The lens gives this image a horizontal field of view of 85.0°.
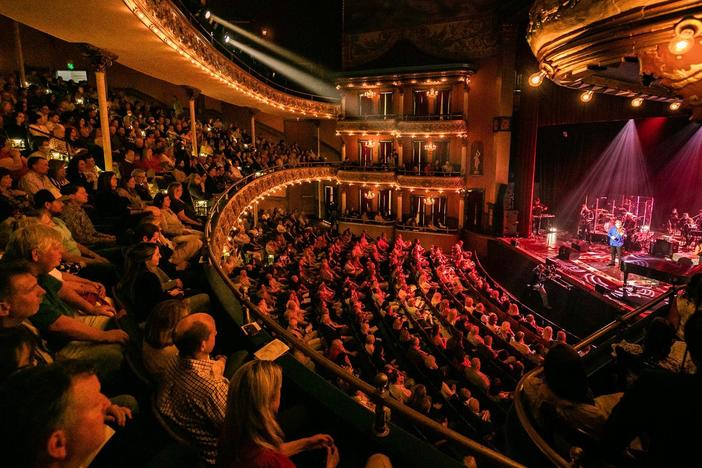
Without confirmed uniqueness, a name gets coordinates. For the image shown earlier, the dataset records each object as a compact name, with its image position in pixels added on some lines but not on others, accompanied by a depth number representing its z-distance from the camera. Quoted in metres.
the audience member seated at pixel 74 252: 4.26
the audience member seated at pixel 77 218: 5.32
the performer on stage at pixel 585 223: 18.68
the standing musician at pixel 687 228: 15.81
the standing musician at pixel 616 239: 14.39
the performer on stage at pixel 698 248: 13.15
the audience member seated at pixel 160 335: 2.76
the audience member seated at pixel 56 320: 2.87
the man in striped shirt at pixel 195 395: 2.40
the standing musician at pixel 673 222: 17.23
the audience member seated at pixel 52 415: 1.29
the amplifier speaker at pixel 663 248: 14.61
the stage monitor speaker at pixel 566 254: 15.09
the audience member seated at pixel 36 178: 5.55
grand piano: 11.01
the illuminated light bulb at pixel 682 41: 3.12
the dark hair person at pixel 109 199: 6.40
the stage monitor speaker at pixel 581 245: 16.10
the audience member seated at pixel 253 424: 1.85
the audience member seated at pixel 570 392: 2.47
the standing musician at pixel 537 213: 20.67
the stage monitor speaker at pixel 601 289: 11.54
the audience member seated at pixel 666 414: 1.79
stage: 11.51
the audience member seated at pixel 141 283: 3.76
